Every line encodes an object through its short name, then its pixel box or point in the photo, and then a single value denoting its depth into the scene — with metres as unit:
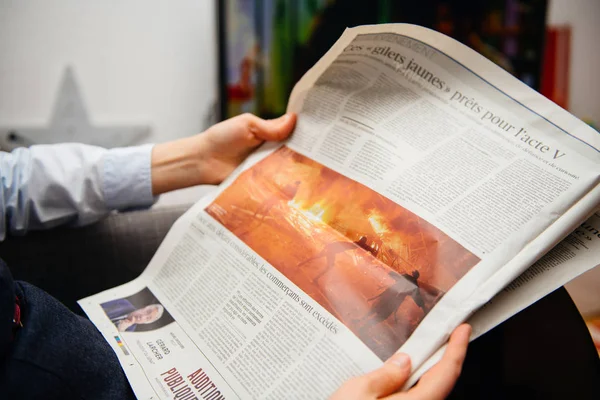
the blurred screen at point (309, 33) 1.12
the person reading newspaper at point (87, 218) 0.31
